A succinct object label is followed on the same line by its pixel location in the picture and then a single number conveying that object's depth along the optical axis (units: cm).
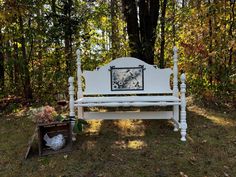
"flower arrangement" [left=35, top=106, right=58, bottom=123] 215
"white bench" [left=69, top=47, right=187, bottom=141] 266
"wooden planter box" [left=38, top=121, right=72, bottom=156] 210
